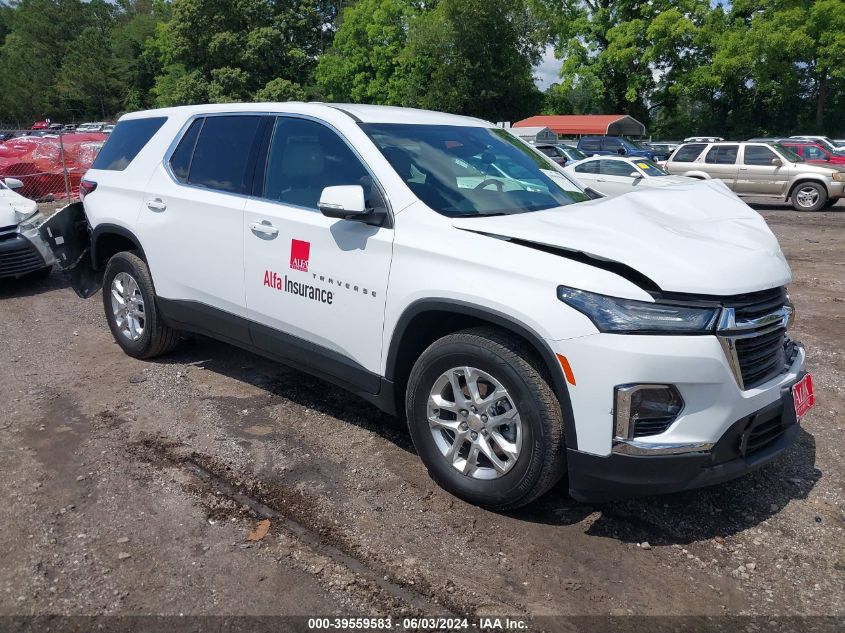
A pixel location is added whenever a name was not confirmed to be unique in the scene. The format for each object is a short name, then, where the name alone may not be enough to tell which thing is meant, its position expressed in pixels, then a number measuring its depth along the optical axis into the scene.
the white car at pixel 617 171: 14.16
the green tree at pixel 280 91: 46.81
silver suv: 16.08
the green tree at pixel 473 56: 45.81
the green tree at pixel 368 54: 50.56
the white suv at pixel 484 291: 2.77
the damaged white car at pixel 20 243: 7.63
